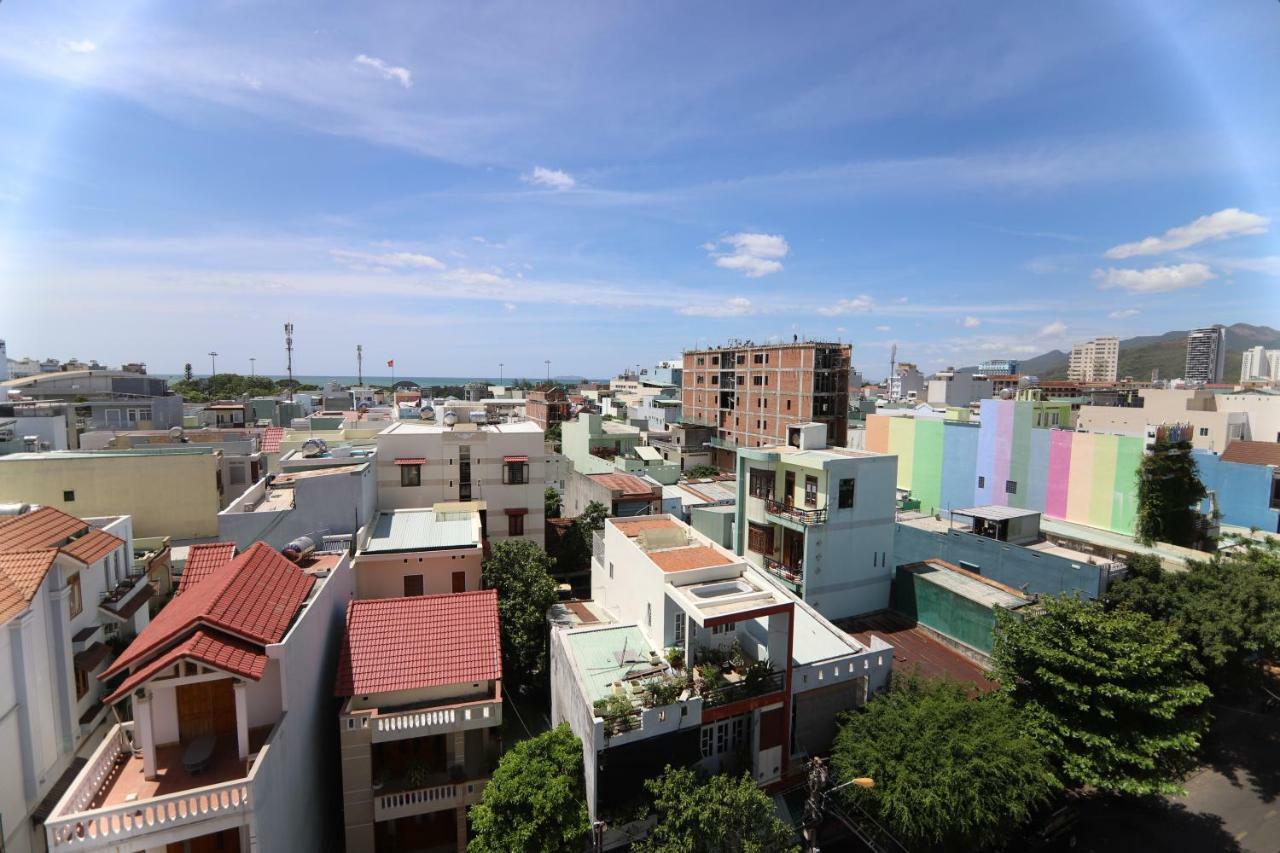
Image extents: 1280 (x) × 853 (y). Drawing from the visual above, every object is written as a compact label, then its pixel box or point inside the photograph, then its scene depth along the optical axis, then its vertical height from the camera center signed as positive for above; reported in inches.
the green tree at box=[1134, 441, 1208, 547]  1066.7 -219.3
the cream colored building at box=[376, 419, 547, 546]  1033.5 -173.6
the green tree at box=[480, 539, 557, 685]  772.6 -317.8
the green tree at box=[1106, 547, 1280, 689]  748.6 -317.7
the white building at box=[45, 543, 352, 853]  404.5 -294.6
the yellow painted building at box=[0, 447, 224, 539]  906.1 -174.4
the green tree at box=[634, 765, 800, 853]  483.5 -379.5
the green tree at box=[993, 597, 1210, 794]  578.6 -336.6
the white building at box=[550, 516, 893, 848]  532.4 -313.6
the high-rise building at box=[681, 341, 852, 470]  2340.1 -55.2
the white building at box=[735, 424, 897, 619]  896.3 -235.0
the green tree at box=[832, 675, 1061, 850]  522.3 -373.5
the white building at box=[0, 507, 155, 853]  465.1 -253.8
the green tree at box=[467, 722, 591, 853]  494.0 -383.5
